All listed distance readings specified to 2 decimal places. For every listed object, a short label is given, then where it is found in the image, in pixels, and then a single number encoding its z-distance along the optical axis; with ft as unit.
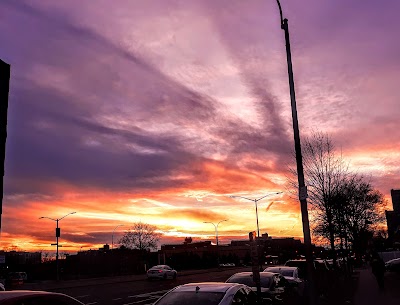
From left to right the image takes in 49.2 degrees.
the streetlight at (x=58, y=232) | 172.14
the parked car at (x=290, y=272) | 57.67
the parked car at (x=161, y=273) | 135.95
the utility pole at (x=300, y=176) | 37.63
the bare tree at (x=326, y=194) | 99.09
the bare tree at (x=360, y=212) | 134.11
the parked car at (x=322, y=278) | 55.97
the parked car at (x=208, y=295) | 25.41
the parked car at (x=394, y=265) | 145.48
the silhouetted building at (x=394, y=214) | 312.58
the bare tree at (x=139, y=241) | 386.11
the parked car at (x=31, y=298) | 16.31
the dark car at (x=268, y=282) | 40.55
